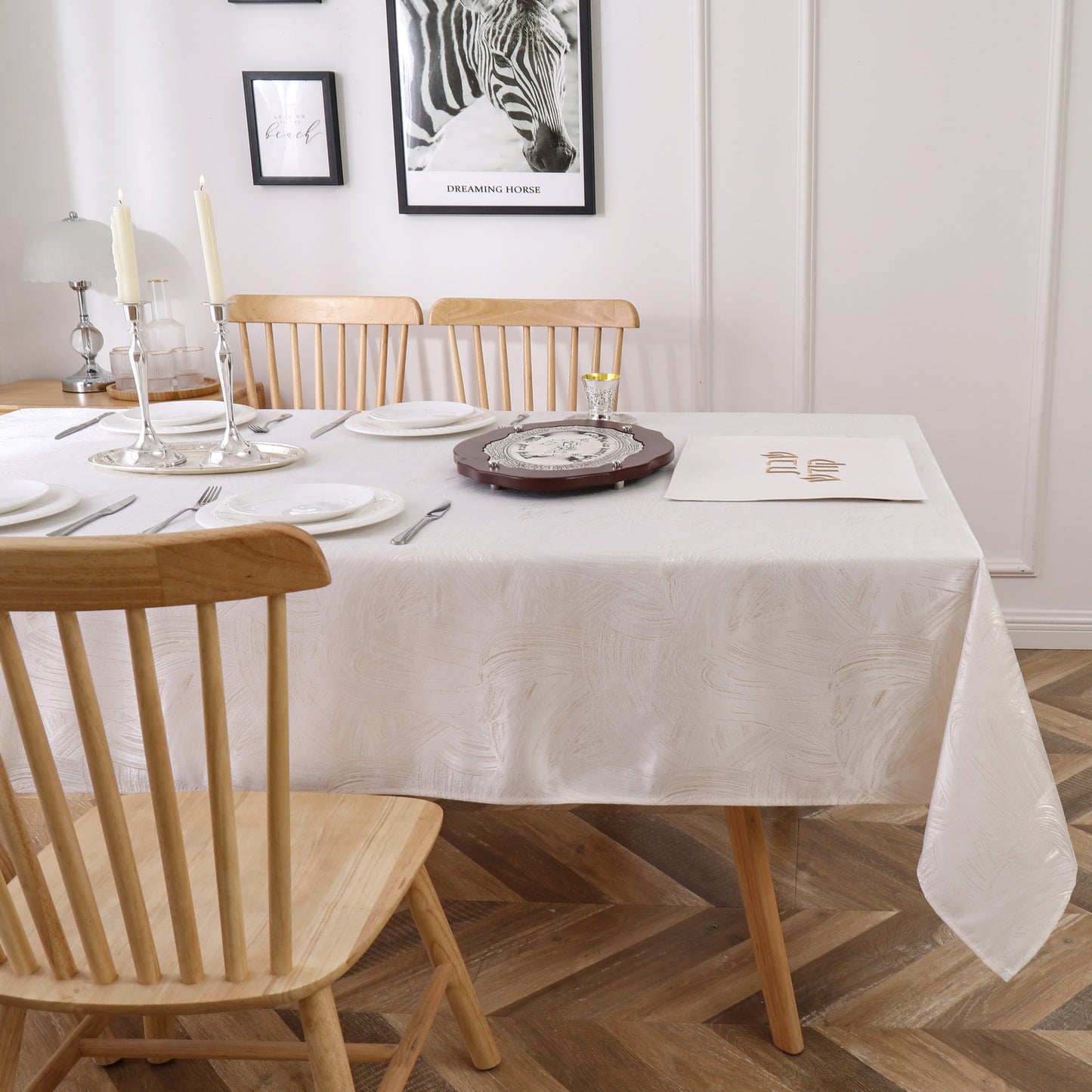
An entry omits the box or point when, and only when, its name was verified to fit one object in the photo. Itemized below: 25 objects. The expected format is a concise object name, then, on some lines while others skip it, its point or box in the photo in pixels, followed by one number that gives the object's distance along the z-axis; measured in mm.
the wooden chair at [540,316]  2229
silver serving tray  1497
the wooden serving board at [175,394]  2475
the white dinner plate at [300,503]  1208
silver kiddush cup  1631
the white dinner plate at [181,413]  1773
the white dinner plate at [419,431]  1679
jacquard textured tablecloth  1076
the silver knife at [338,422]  1743
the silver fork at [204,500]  1238
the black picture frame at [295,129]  2607
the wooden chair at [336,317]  2277
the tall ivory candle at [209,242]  1318
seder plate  1332
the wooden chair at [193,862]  750
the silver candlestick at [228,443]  1492
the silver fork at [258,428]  1771
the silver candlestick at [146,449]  1495
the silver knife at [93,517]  1229
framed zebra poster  2521
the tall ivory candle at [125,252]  1298
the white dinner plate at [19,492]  1260
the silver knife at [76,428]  1741
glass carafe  2689
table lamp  2533
